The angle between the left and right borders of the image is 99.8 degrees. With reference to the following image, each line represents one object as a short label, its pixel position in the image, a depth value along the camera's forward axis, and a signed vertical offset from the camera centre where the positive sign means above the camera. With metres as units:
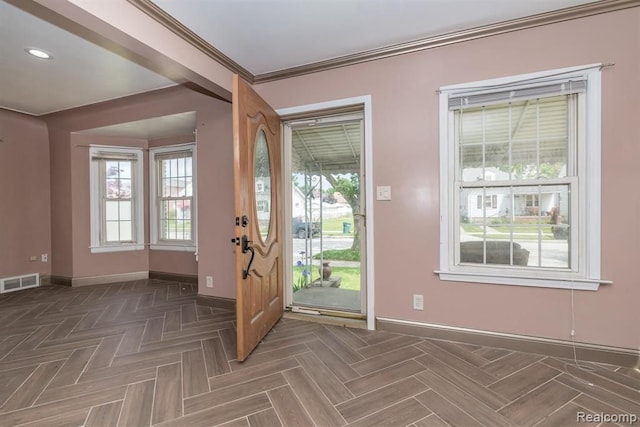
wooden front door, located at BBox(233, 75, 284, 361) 1.97 -0.05
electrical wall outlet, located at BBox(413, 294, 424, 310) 2.37 -0.82
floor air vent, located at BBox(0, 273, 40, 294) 3.70 -1.01
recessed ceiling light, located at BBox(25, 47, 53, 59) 2.34 +1.41
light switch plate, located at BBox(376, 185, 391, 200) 2.45 +0.16
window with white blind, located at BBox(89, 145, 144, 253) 4.14 +0.19
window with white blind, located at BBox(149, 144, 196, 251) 4.19 +0.21
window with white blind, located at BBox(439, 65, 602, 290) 1.97 +0.23
